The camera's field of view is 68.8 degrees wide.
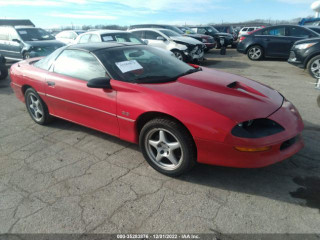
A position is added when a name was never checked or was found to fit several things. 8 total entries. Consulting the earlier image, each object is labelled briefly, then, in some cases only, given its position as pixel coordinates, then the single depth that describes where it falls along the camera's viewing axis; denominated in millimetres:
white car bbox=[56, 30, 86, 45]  12244
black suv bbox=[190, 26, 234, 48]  16531
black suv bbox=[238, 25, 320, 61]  9625
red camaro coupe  2203
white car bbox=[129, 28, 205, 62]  9219
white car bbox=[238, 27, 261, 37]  22148
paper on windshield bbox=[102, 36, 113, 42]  7904
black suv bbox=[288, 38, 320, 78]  6716
